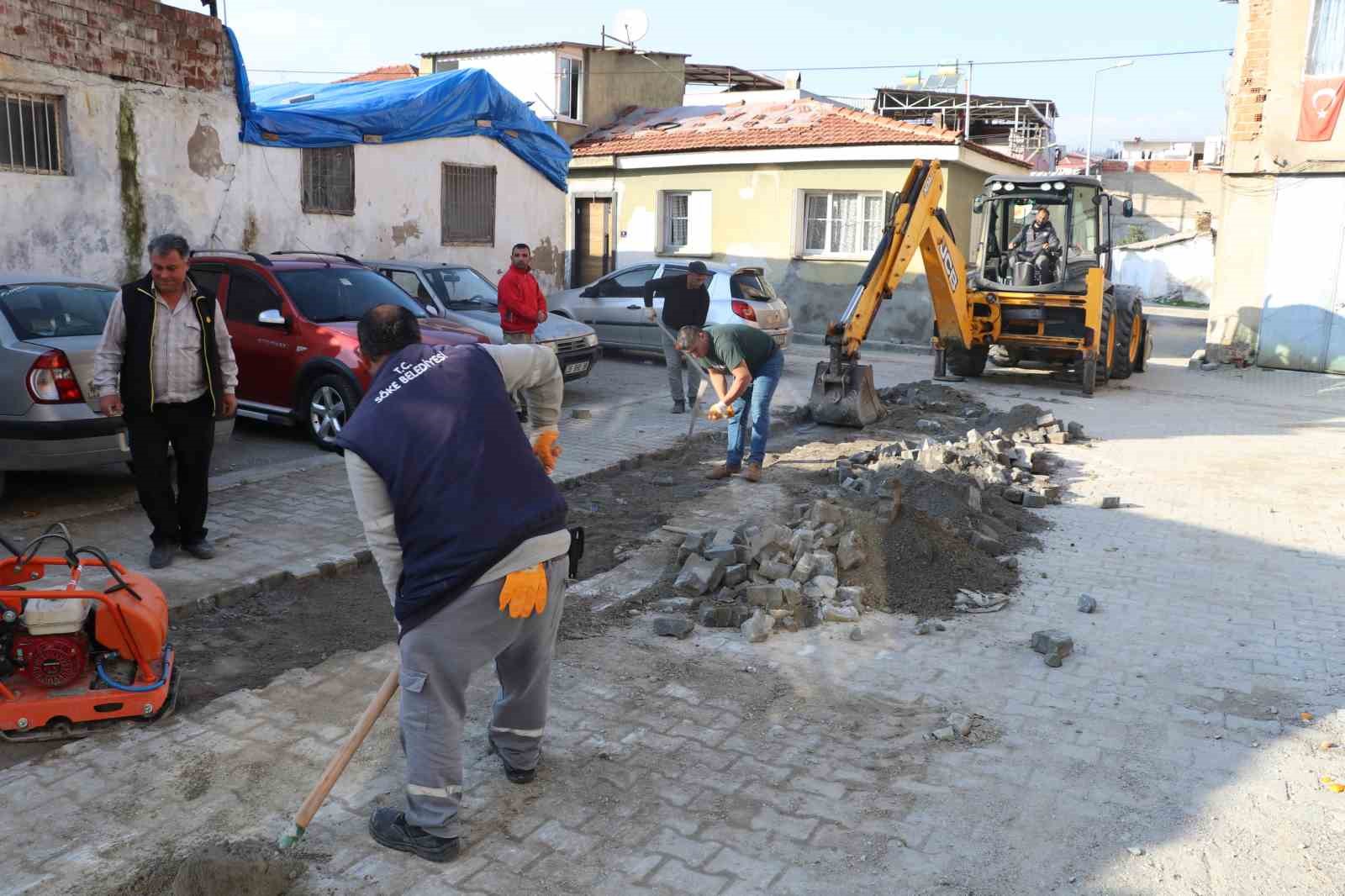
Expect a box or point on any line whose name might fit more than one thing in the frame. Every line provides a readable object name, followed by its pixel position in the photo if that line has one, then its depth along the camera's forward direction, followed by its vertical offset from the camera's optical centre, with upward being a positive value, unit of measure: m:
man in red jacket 11.17 -0.57
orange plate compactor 4.15 -1.70
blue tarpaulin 13.30 +1.76
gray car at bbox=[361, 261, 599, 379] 12.16 -0.74
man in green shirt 8.60 -1.00
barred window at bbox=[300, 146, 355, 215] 13.96 +0.74
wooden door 23.73 +0.16
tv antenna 24.36 +5.05
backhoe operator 14.87 +0.30
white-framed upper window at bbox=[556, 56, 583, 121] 23.50 +3.53
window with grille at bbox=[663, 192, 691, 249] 22.83 +0.64
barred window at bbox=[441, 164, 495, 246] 16.25 +0.57
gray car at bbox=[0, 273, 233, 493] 6.78 -1.12
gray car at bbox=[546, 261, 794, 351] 14.89 -0.81
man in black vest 5.99 -0.85
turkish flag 17.59 +2.74
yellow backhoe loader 14.34 -0.29
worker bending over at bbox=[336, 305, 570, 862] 3.39 -0.92
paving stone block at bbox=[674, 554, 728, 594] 6.17 -1.89
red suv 9.42 -0.86
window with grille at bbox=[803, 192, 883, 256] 20.77 +0.65
